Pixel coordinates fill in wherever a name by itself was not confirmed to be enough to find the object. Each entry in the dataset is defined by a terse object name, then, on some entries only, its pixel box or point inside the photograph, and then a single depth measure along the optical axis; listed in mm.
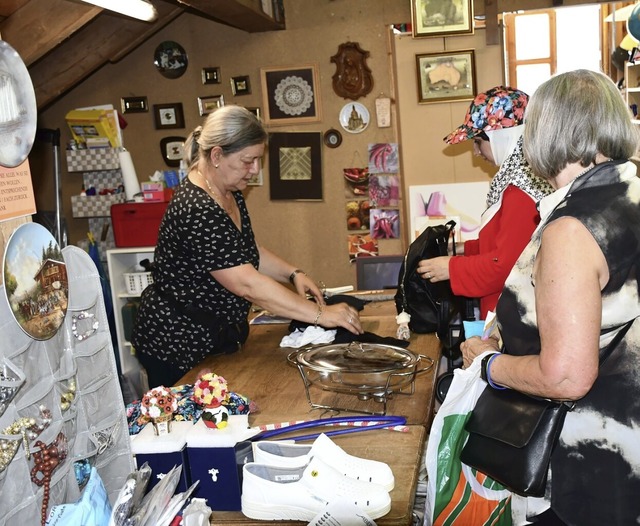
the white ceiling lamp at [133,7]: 3258
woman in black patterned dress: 2508
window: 7027
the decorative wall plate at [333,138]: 5332
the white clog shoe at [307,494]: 1406
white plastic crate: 4883
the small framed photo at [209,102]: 5492
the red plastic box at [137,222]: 4875
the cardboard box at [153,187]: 4930
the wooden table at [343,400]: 1578
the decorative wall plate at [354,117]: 5266
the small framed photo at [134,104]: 5605
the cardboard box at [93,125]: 5227
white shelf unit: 4934
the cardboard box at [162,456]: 1525
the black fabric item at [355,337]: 2488
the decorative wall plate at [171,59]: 5504
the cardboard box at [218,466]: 1540
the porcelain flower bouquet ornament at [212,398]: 1604
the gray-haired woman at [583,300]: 1391
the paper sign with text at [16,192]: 1240
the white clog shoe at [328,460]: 1509
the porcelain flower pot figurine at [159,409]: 1598
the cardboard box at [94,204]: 5344
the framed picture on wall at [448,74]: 4848
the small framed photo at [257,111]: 5426
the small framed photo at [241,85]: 5402
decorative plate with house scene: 1193
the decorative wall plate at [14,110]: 1230
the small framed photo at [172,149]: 5578
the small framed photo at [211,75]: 5453
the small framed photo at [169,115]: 5562
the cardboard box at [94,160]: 5250
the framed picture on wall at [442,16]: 4715
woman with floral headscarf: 2369
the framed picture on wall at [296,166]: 5387
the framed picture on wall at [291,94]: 5305
